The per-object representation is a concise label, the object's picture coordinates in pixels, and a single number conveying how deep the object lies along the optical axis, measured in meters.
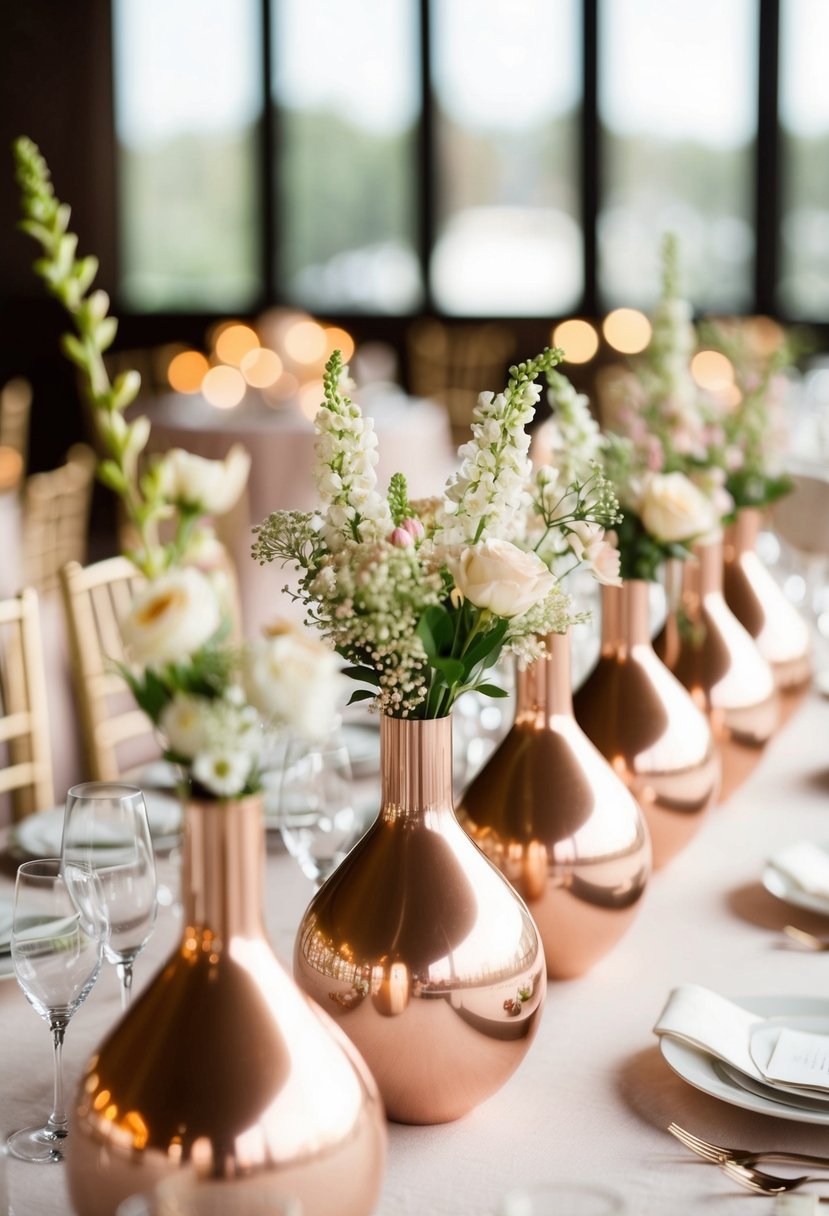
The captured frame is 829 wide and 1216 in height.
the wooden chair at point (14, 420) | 7.68
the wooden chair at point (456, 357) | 9.07
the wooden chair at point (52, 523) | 4.97
